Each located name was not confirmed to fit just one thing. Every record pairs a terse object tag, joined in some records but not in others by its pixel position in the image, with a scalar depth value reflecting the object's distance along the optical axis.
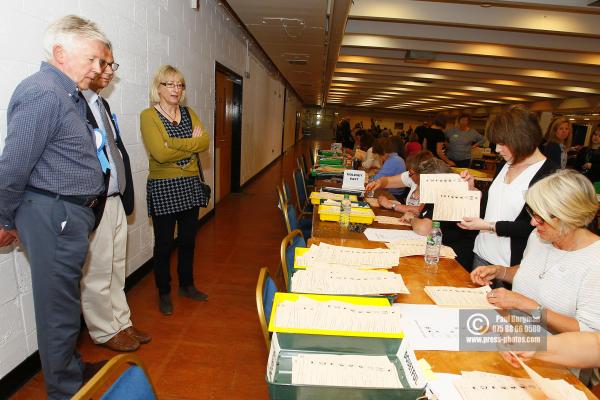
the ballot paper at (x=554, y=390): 0.93
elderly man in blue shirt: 1.47
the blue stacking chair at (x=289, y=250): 1.73
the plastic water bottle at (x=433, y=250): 1.90
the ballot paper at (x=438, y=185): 1.96
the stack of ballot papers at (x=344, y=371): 1.05
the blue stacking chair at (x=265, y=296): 1.25
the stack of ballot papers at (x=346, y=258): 1.73
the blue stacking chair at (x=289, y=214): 2.58
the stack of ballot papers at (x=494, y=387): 1.00
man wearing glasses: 1.97
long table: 1.12
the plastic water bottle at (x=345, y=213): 2.49
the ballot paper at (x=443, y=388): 0.99
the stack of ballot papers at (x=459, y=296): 1.48
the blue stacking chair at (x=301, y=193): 4.21
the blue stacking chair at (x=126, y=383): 0.82
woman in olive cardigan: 2.49
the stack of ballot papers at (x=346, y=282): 1.46
